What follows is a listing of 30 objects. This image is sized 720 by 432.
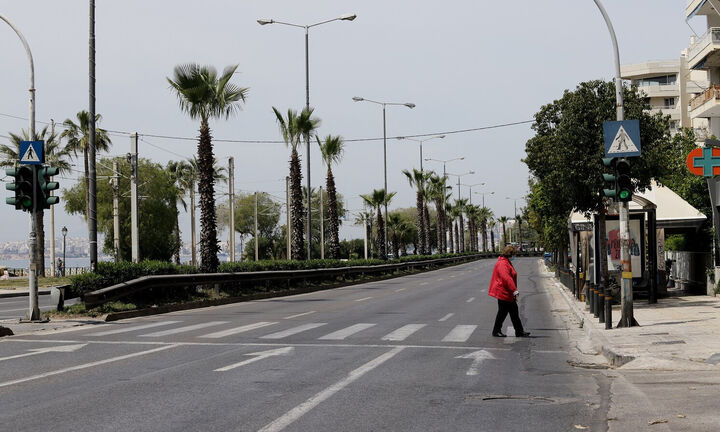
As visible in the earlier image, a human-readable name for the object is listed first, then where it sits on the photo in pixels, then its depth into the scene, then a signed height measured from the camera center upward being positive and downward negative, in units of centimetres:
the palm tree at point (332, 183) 4653 +373
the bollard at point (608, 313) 1562 -150
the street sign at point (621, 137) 1616 +210
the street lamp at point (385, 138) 5662 +774
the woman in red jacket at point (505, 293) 1524 -100
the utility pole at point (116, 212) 3903 +205
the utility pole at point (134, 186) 3197 +278
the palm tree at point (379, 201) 6392 +368
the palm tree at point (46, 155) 5653 +742
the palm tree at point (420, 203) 7331 +382
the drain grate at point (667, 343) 1308 -176
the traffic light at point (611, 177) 1614 +128
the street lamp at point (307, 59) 3897 +979
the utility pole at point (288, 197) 6304 +417
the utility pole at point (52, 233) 5822 +147
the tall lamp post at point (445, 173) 8641 +793
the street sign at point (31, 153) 1864 +240
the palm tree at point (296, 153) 3869 +467
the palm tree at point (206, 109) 2906 +530
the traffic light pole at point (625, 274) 1595 -72
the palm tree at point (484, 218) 15400 +486
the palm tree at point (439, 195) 8512 +531
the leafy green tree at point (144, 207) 7012 +400
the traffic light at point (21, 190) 1869 +153
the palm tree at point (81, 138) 5744 +861
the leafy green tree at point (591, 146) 2281 +277
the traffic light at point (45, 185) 1884 +166
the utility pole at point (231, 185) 5192 +423
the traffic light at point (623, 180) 1594 +119
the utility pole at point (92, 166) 2177 +245
